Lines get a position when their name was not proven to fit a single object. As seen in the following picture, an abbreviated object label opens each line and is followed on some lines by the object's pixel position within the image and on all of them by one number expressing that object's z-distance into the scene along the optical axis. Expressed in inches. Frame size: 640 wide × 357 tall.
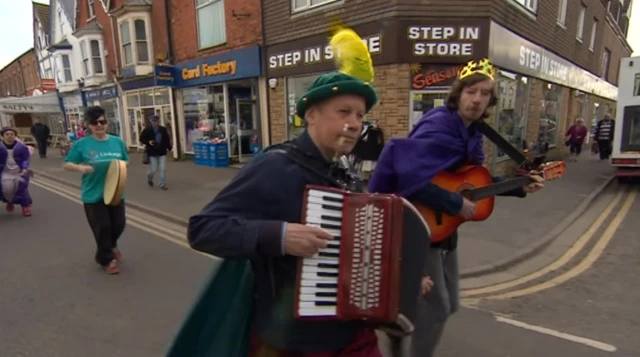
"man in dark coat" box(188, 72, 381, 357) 52.4
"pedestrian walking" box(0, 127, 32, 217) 285.9
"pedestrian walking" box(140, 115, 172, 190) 366.3
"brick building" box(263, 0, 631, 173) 323.3
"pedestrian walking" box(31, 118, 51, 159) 715.4
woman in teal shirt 170.7
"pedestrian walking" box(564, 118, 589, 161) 569.0
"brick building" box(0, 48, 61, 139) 953.6
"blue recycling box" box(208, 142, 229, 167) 502.3
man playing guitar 85.4
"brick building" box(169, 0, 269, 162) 456.8
